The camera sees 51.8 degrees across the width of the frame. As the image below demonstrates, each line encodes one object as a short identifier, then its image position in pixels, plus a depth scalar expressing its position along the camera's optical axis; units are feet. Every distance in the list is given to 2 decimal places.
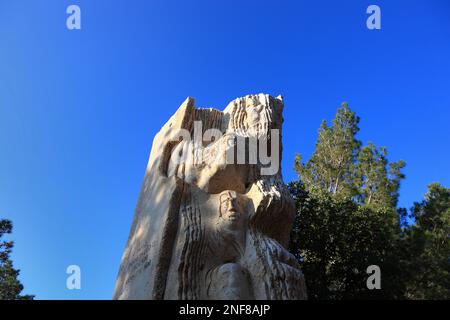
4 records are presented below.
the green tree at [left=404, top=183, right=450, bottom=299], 39.22
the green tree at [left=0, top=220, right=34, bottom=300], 37.63
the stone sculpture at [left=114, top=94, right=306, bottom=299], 16.05
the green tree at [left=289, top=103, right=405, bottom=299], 38.09
